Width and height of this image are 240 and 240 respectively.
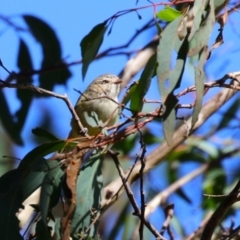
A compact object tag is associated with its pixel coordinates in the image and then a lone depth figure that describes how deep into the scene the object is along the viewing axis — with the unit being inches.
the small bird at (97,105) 255.6
